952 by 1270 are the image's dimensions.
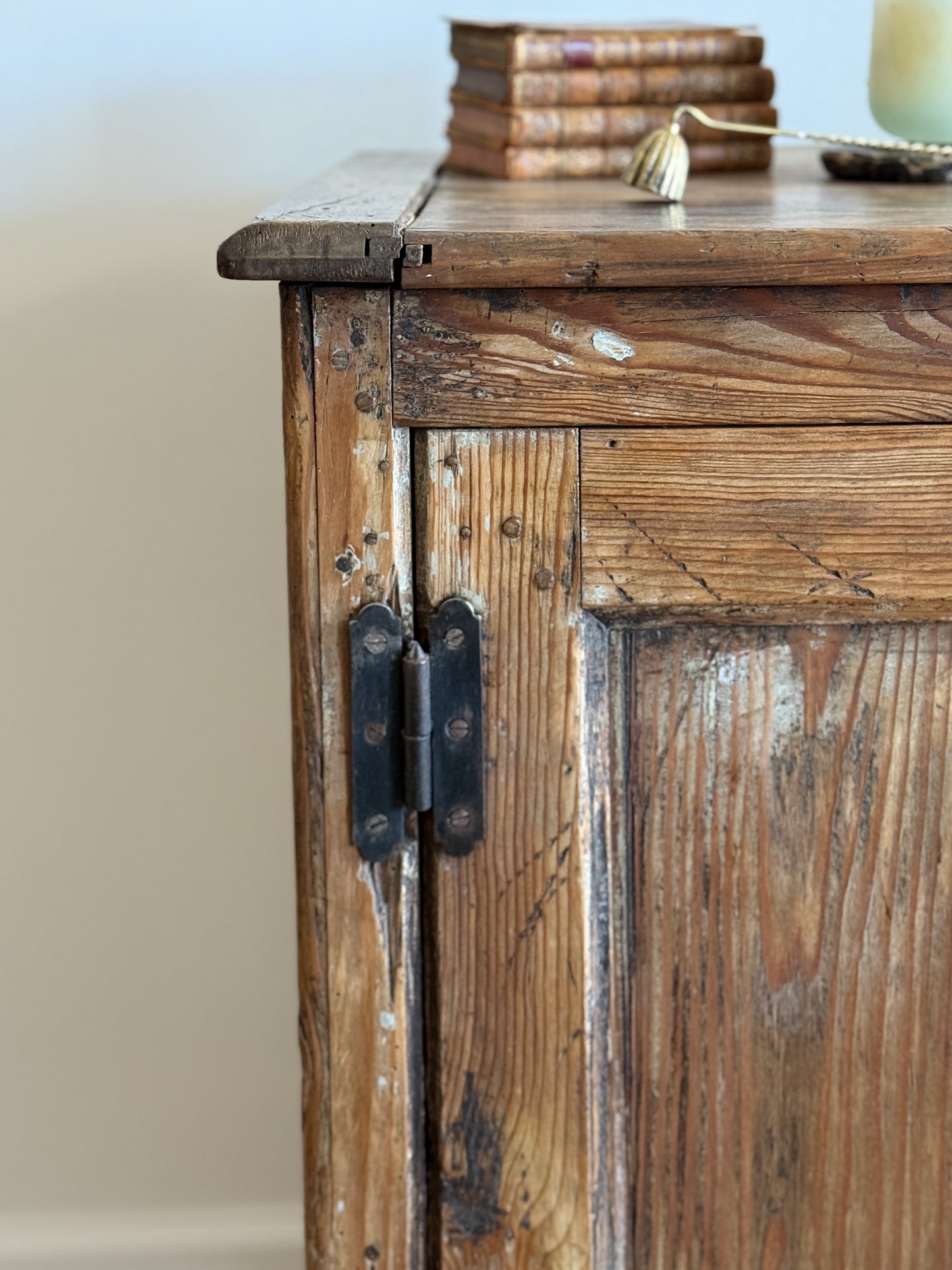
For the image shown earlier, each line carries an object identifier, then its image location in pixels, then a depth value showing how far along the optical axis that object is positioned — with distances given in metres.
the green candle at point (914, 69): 0.73
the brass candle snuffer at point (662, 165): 0.63
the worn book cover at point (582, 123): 0.78
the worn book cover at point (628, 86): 0.78
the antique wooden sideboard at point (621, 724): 0.51
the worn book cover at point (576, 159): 0.78
